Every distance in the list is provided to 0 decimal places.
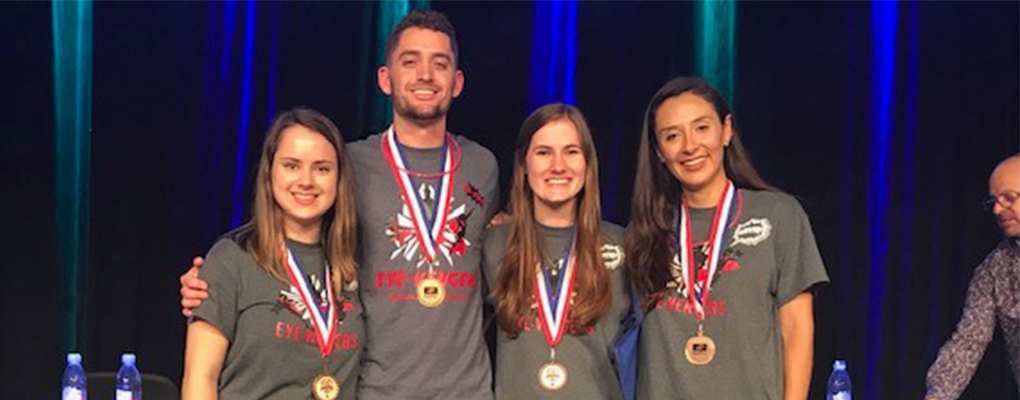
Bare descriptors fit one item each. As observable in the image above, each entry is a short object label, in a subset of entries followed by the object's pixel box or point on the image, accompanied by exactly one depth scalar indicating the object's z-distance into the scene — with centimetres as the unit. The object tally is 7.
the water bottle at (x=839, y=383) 492
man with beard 357
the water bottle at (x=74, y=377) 441
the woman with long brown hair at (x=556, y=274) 358
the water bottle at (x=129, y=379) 441
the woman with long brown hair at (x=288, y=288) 340
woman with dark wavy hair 355
